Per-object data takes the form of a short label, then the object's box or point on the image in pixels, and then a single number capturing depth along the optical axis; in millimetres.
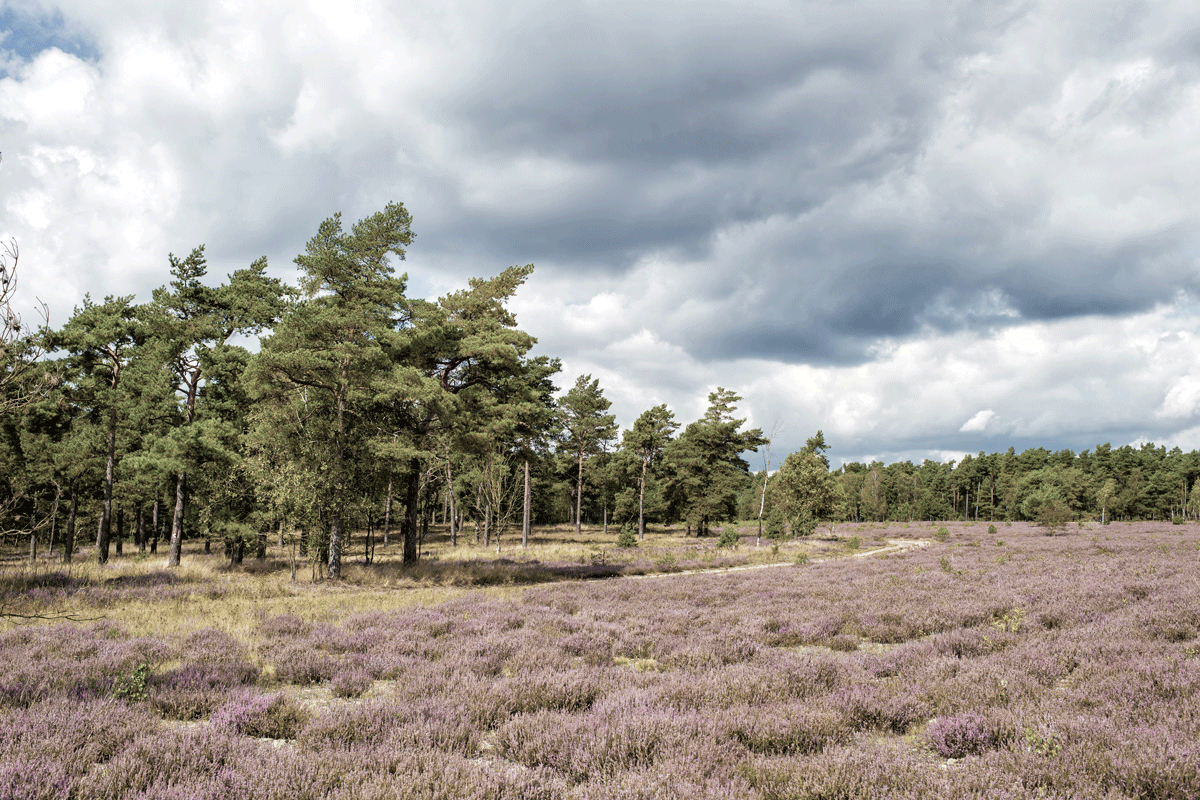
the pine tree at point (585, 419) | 49625
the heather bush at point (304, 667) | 7457
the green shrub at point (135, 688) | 6188
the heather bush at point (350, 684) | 6926
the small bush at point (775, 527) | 38281
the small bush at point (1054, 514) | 46812
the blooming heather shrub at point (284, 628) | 10080
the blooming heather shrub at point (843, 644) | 9211
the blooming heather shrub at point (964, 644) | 8172
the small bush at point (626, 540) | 33312
